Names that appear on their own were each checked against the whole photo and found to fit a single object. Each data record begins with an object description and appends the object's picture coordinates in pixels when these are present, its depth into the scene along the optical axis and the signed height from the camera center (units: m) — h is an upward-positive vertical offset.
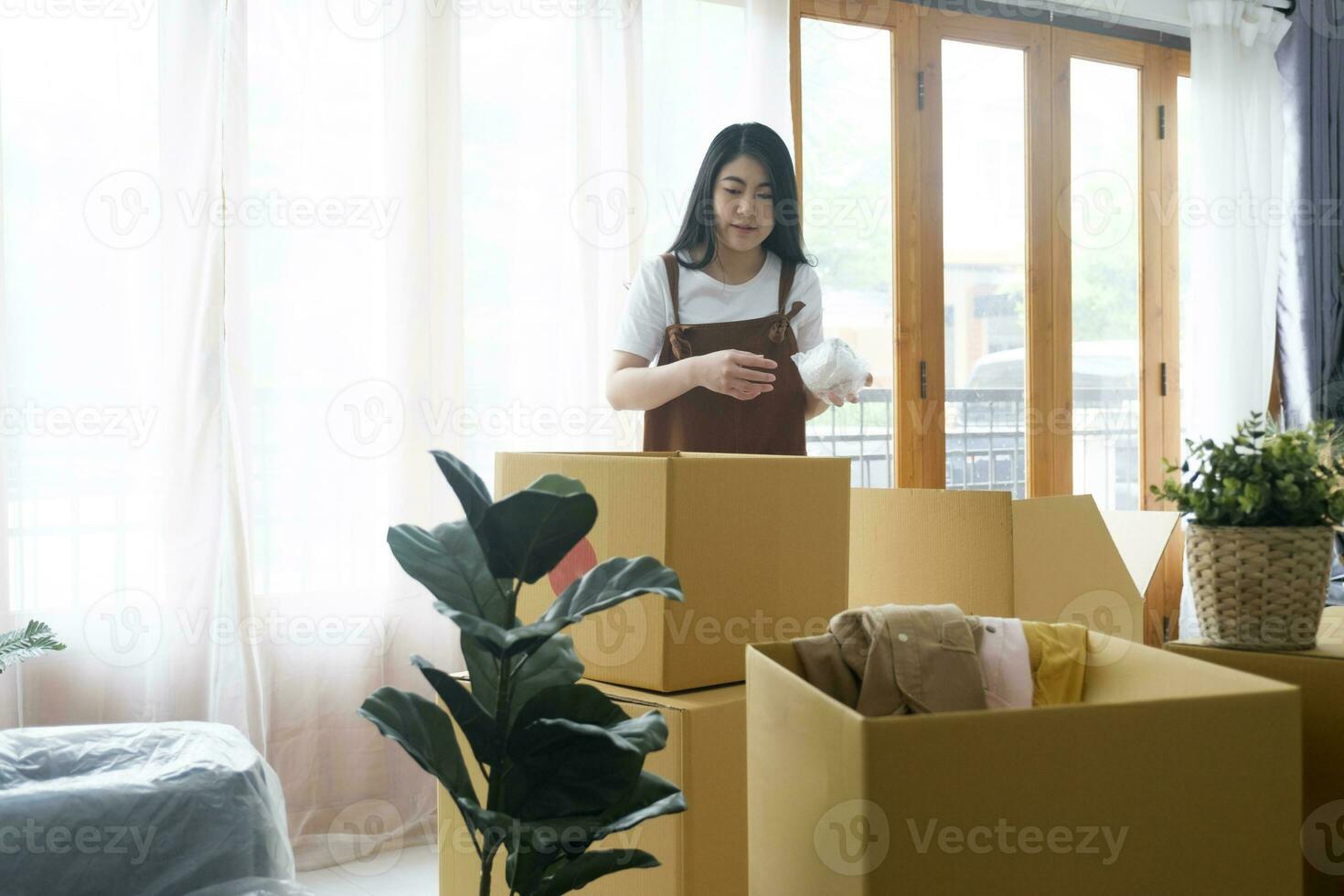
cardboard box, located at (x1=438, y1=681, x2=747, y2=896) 1.18 -0.38
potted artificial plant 1.09 -0.08
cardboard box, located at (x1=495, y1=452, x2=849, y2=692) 1.26 -0.11
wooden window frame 3.61 +0.76
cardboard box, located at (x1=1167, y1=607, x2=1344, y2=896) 1.03 -0.28
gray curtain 4.09 +0.94
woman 1.99 +0.28
